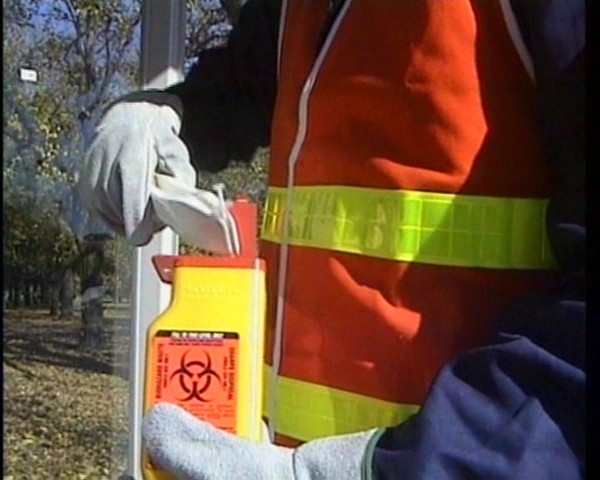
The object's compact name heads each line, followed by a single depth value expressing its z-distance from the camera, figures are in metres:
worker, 0.65
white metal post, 0.90
